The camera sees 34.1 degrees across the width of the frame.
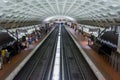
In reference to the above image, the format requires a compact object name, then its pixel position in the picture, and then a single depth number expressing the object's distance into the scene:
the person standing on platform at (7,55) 13.80
